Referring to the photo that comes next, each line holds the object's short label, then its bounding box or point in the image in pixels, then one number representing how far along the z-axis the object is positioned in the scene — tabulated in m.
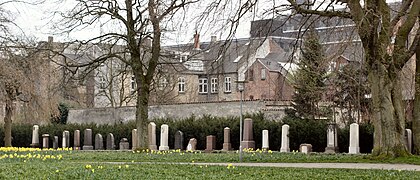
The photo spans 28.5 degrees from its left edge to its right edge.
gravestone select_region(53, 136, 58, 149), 50.83
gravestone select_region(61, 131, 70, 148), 50.21
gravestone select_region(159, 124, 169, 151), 42.03
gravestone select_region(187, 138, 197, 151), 42.59
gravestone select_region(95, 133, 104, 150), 46.81
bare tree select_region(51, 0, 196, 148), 33.66
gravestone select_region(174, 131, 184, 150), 43.50
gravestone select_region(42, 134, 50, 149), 50.54
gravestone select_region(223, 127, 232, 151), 41.39
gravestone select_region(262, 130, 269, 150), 39.89
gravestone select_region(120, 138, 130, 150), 45.88
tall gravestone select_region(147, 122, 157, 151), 42.03
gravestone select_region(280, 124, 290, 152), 38.74
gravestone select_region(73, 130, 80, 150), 48.59
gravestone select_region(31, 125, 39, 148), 50.81
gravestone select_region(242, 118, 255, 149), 39.69
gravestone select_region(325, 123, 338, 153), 37.12
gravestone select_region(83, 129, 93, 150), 47.14
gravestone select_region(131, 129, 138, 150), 41.65
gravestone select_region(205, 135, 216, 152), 42.10
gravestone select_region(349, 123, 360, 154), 36.09
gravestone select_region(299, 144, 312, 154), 36.50
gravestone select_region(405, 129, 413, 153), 33.24
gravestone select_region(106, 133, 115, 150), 46.34
